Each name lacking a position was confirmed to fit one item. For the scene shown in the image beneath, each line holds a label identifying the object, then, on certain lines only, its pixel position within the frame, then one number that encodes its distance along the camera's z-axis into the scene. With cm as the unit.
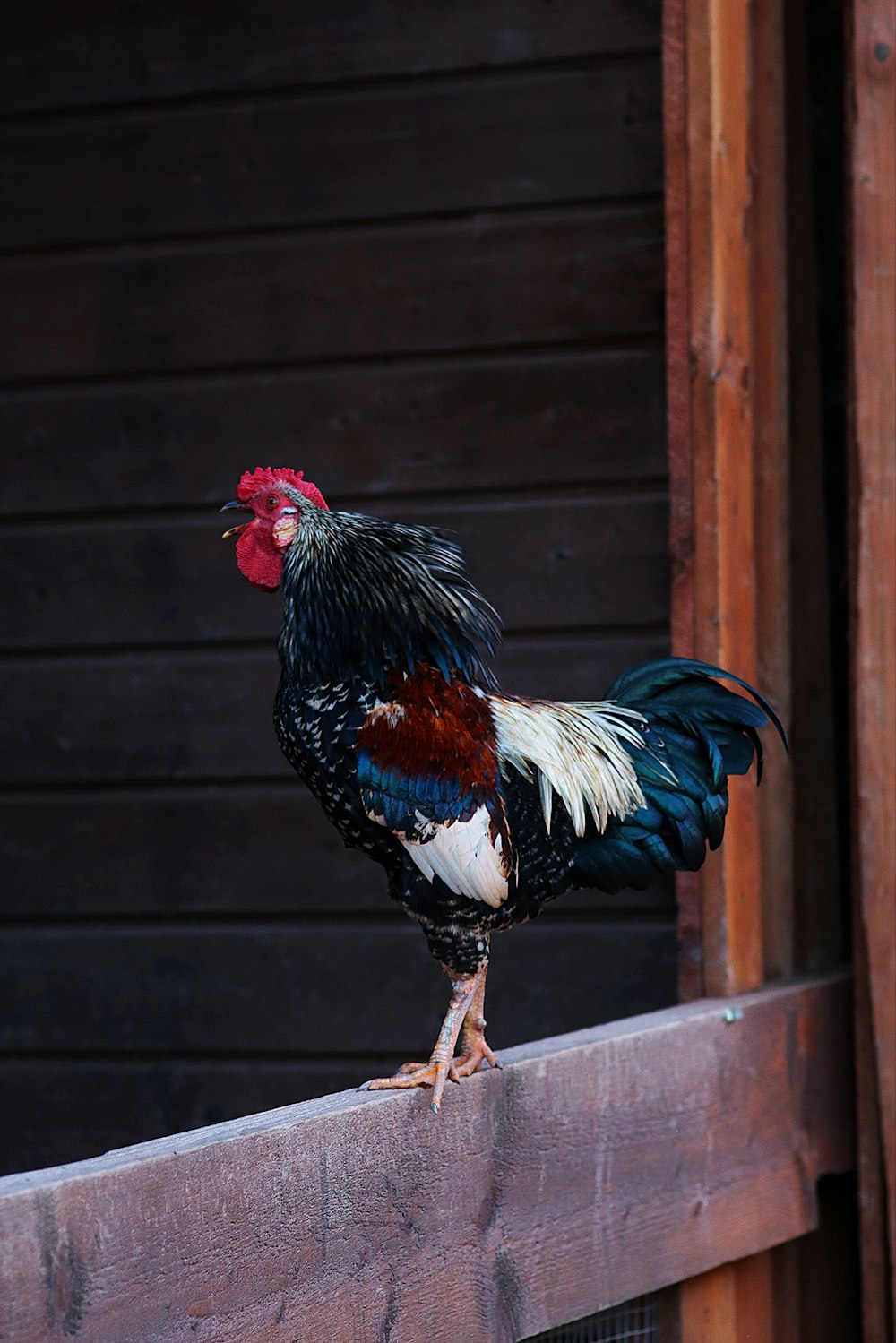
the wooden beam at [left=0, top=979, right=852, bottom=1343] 478
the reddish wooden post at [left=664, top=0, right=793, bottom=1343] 542
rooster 508
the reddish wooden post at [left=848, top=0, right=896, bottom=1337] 545
